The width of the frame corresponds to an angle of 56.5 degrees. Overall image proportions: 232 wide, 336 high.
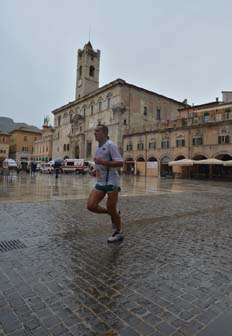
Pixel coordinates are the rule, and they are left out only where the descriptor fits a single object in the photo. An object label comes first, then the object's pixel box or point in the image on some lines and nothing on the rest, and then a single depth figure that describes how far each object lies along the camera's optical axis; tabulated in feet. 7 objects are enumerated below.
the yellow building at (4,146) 232.94
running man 12.66
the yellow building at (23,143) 248.11
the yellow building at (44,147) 212.43
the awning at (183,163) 92.52
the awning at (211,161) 84.71
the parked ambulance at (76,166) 122.11
